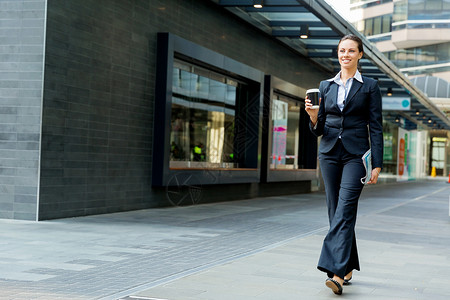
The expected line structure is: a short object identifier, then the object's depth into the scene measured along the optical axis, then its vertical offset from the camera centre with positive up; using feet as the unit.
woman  16.34 +0.47
